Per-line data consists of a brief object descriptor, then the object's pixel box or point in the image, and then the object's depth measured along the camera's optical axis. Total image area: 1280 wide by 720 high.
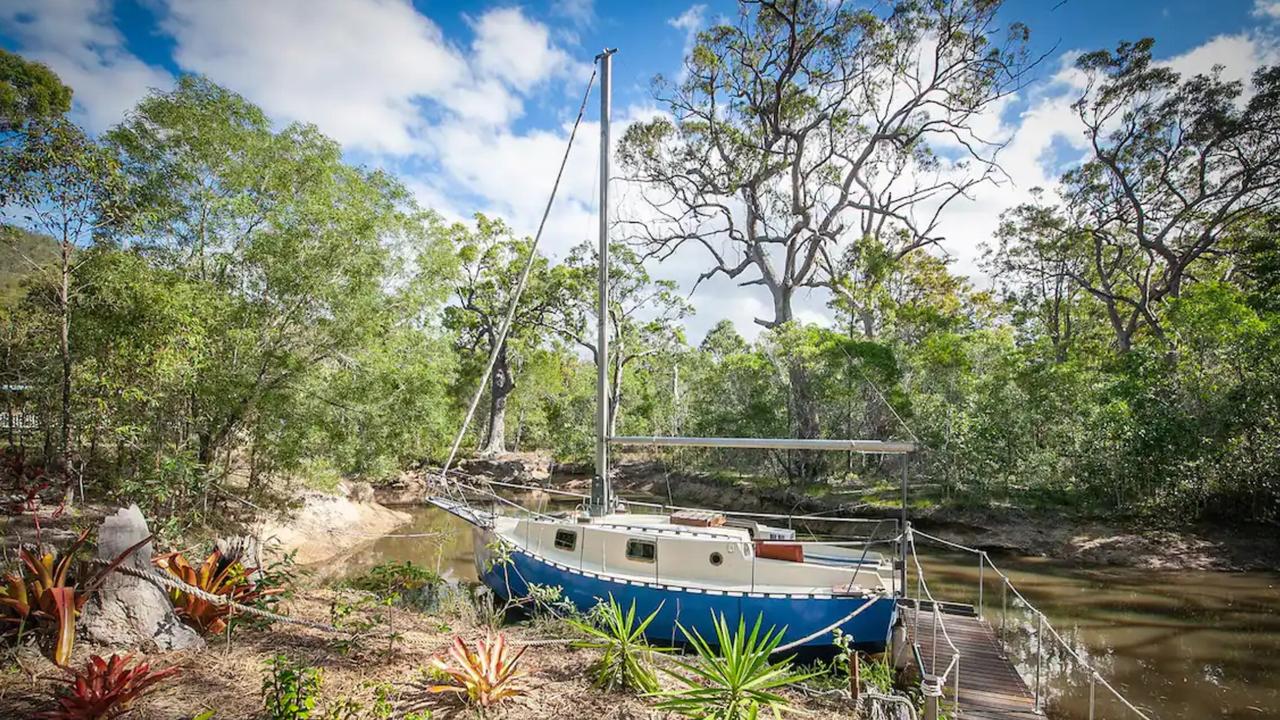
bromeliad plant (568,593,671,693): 4.62
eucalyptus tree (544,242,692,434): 30.23
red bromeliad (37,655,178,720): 3.33
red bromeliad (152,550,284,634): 5.12
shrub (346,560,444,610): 6.74
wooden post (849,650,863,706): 5.01
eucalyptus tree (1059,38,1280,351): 22.34
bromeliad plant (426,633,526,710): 4.07
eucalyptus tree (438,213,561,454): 29.75
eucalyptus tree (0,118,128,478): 8.57
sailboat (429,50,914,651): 8.40
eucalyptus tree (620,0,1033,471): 24.17
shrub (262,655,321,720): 3.42
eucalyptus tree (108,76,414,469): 10.97
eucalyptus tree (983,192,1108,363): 28.52
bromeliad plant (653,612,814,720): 3.72
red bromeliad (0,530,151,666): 4.19
